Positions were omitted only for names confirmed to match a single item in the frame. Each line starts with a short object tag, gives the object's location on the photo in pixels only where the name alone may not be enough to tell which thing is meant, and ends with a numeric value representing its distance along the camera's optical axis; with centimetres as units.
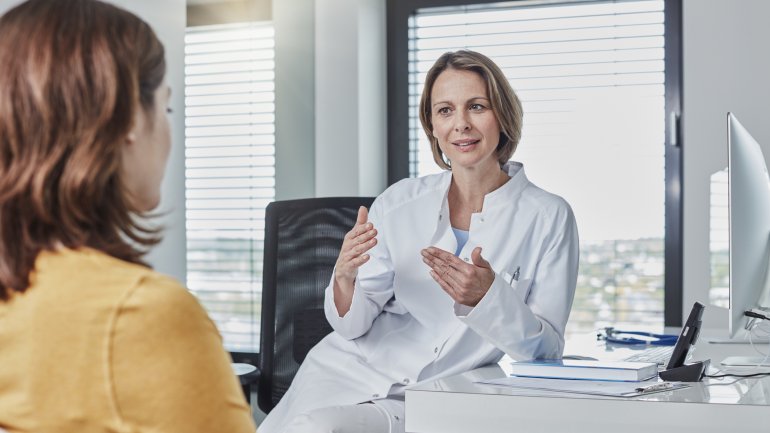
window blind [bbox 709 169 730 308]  230
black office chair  247
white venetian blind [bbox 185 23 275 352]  377
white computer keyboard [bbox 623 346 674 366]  188
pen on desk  138
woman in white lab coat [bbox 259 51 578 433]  184
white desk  128
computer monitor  155
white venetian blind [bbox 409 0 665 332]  348
